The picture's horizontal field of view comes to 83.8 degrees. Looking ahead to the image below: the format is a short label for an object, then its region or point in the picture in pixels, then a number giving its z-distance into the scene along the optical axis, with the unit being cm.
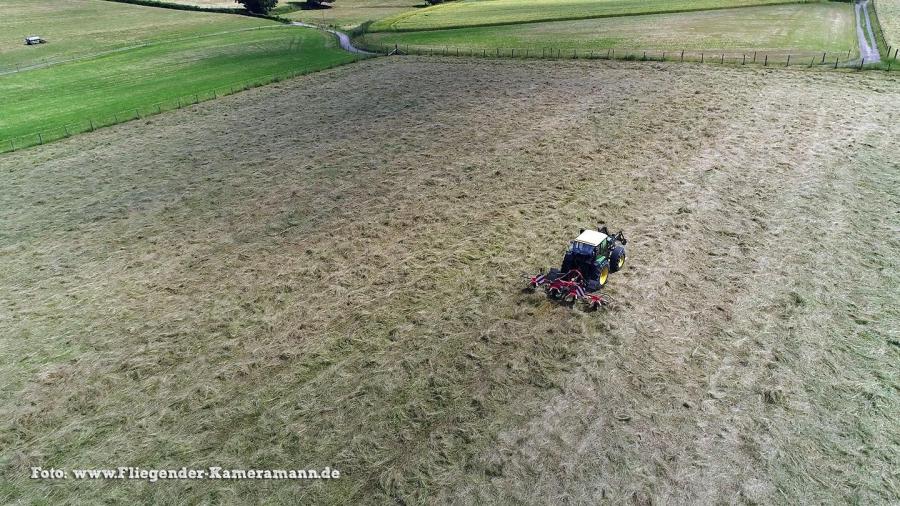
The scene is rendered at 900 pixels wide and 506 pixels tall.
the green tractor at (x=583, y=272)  1916
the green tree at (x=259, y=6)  11619
